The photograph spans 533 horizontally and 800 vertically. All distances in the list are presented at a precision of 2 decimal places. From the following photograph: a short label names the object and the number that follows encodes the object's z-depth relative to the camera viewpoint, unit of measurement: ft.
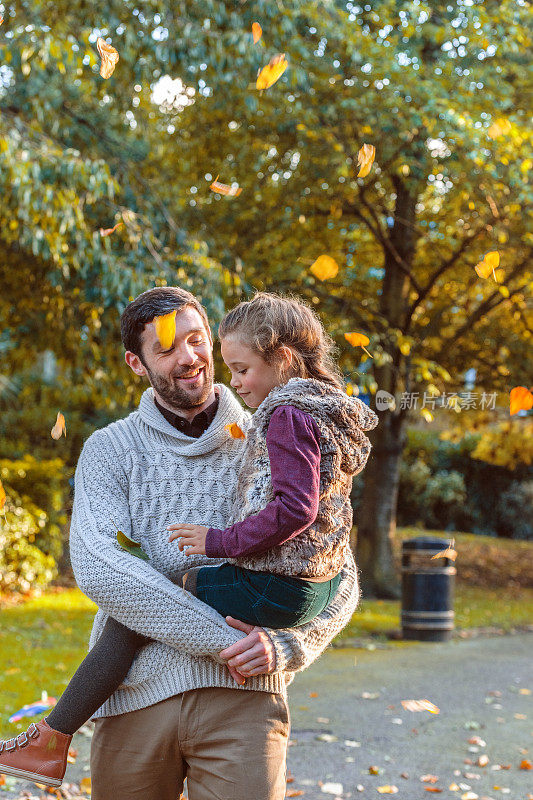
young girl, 7.55
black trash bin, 33.32
